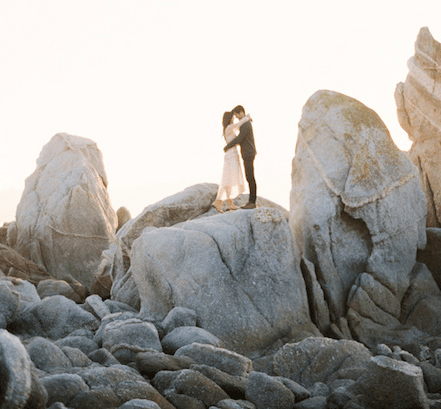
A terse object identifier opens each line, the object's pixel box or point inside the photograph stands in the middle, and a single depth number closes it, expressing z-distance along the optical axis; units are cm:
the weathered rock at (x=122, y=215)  3067
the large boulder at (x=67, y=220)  2603
